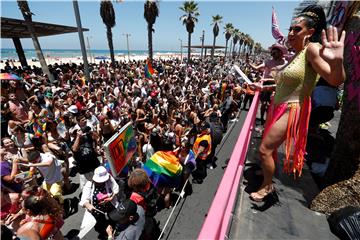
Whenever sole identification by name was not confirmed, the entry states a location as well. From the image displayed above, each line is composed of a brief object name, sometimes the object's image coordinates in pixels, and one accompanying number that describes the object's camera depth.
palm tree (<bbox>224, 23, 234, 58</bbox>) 65.28
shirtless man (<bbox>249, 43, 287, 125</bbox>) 3.63
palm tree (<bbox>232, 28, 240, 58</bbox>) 71.94
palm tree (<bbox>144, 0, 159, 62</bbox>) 26.80
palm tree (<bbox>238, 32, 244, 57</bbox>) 79.64
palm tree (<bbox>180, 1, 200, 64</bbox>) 38.44
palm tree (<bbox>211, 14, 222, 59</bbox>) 52.78
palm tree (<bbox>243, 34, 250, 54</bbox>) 88.69
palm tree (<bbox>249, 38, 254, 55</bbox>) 103.61
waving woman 1.68
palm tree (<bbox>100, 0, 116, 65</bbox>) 24.31
